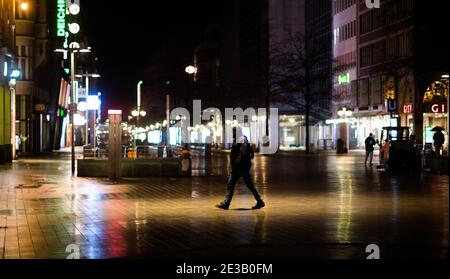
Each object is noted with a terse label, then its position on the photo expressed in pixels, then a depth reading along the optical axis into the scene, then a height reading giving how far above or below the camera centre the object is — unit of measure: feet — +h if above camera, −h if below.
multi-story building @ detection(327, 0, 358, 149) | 265.13 +29.44
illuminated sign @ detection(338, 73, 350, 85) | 272.78 +23.60
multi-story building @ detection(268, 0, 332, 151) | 288.10 +41.90
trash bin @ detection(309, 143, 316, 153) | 226.64 -1.04
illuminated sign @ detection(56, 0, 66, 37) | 217.97 +36.97
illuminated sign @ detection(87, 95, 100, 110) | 271.41 +15.65
